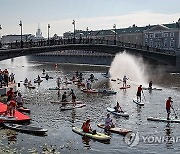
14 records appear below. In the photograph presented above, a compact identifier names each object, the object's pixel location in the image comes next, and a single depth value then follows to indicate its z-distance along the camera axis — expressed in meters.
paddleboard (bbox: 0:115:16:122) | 32.84
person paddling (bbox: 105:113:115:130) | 30.30
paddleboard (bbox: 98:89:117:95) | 54.30
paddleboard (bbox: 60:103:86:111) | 40.44
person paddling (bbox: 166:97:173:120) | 34.53
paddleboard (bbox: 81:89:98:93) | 55.62
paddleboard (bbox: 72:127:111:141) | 27.48
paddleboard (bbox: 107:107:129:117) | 36.31
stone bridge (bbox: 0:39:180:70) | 61.29
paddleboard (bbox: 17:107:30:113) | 38.78
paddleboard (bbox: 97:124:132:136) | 29.17
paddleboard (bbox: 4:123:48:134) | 29.61
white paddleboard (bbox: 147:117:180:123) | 33.62
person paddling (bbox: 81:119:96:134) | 28.88
